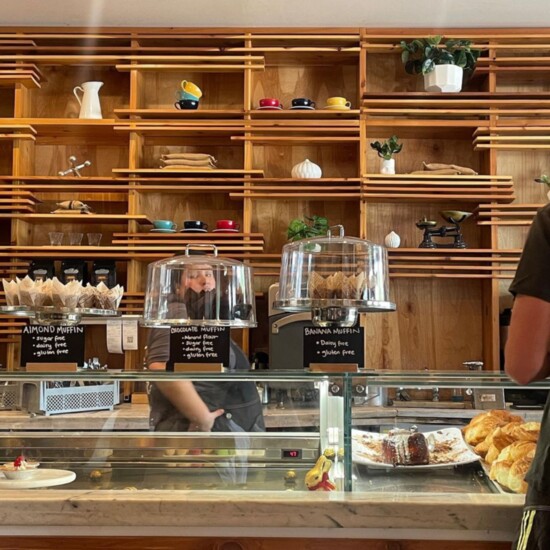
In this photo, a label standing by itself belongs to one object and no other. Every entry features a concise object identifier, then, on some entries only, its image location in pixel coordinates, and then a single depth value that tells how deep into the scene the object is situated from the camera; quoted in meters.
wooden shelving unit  4.29
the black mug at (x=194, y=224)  4.26
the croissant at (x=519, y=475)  1.48
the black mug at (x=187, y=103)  4.34
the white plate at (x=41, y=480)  1.54
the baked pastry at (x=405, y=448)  1.64
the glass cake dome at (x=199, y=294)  1.94
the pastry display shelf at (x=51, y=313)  1.78
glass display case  1.56
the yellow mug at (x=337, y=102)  4.32
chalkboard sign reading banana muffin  1.64
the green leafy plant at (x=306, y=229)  4.14
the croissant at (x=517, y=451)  1.56
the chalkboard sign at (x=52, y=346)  1.65
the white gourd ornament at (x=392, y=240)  4.30
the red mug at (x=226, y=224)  4.27
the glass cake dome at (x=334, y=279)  1.79
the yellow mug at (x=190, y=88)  4.34
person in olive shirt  1.21
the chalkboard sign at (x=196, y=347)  1.67
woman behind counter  1.74
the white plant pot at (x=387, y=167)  4.33
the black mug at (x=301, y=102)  4.33
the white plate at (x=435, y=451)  1.59
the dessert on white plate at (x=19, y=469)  1.59
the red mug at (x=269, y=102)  4.34
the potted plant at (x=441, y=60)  4.20
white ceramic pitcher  4.40
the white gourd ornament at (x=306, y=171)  4.32
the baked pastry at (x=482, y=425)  1.69
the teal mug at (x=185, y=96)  4.34
